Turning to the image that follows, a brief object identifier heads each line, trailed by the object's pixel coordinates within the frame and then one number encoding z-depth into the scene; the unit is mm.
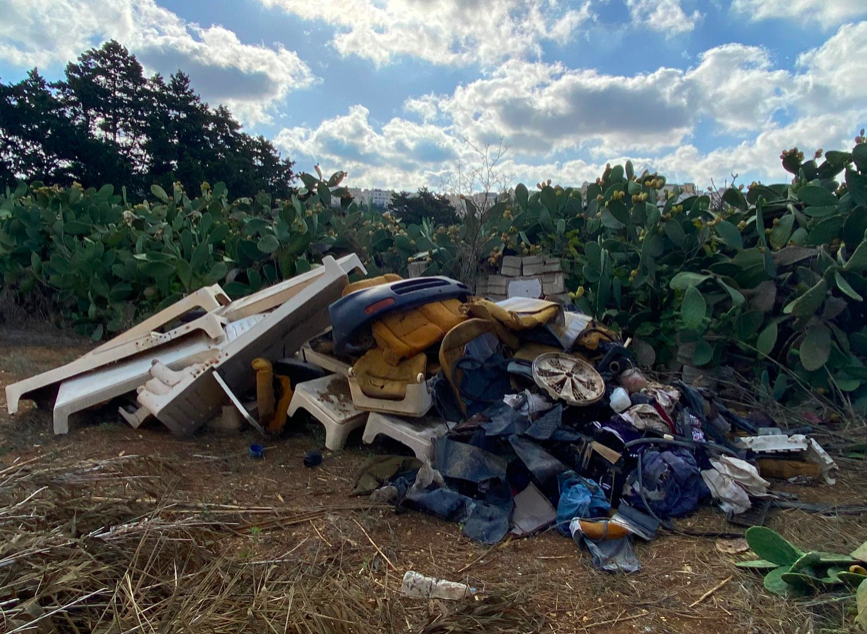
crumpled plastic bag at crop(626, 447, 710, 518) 2791
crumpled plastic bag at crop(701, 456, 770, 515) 2775
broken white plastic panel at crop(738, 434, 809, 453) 3217
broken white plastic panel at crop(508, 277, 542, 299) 5648
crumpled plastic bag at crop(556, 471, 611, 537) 2676
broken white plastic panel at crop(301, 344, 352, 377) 3912
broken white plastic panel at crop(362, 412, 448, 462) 3180
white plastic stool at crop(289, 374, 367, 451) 3541
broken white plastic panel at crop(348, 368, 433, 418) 3376
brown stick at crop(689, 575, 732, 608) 2118
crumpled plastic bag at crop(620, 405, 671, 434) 3107
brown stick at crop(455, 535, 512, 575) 2344
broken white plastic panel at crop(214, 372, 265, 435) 3628
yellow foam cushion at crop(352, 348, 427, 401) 3410
